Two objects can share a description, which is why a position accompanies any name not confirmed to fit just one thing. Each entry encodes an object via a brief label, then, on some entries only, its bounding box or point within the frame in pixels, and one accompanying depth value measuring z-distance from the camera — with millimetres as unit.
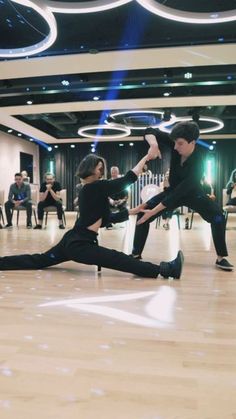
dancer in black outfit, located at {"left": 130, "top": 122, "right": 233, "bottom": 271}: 2748
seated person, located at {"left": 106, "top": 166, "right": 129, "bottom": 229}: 6861
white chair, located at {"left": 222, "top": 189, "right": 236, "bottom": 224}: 6547
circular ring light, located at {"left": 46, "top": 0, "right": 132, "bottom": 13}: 3742
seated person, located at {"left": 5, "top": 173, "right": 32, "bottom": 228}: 7293
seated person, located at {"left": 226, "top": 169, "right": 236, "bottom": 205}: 6586
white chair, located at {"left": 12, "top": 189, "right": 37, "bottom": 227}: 7409
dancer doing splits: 2479
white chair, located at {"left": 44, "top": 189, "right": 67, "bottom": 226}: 7109
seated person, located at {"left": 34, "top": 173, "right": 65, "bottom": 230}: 6961
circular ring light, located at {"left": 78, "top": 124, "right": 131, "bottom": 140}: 11097
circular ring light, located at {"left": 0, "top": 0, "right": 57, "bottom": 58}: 3678
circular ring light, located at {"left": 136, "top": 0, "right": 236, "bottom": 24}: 3936
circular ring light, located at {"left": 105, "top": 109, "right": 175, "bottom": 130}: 9383
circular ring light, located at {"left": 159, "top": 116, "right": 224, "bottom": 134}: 9868
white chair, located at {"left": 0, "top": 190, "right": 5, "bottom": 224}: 8067
